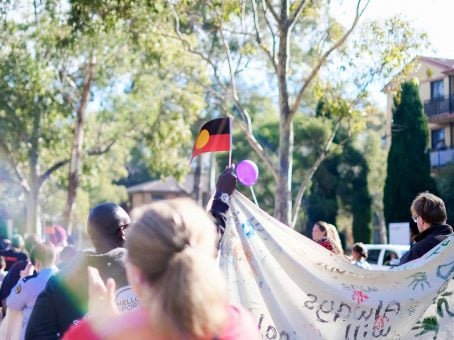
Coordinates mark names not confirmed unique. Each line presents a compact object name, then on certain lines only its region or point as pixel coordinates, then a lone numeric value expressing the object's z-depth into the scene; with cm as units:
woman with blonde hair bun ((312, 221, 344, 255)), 651
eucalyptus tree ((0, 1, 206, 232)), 2313
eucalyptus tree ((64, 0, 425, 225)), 1380
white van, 1574
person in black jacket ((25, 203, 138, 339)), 351
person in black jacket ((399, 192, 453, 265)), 528
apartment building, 3806
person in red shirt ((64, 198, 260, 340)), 203
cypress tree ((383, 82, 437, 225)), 3391
